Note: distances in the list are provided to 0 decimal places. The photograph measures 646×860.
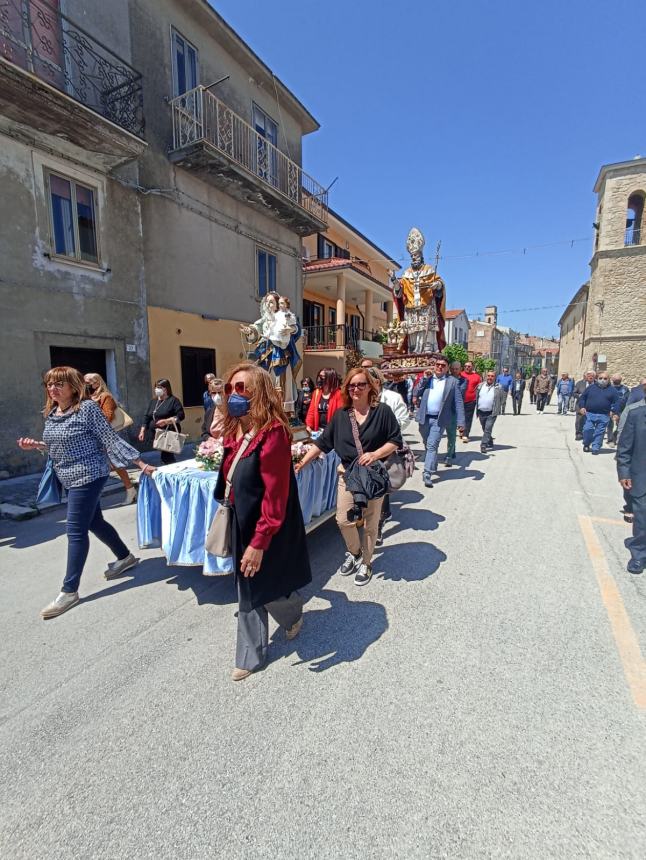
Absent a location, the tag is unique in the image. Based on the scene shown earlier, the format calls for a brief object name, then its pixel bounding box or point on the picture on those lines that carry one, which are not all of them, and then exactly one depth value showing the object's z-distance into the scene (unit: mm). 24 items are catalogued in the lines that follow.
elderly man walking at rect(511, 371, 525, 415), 17083
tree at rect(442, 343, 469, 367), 34275
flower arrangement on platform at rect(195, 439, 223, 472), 3627
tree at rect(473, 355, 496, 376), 41938
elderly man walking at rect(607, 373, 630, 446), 9142
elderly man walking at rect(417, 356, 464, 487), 6535
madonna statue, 5477
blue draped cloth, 3270
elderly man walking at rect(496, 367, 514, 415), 13925
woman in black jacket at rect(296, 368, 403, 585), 3358
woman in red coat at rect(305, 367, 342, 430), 5109
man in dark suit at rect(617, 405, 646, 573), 3734
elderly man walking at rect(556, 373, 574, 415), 17609
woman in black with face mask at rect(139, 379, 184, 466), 6430
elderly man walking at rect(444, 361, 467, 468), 7551
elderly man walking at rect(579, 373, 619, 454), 8867
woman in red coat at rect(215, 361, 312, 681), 2193
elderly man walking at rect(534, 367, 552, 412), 18031
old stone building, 26625
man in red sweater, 8703
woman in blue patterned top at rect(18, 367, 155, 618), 3127
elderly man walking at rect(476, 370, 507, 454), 9062
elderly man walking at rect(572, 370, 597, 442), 10316
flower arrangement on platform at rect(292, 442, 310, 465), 4000
